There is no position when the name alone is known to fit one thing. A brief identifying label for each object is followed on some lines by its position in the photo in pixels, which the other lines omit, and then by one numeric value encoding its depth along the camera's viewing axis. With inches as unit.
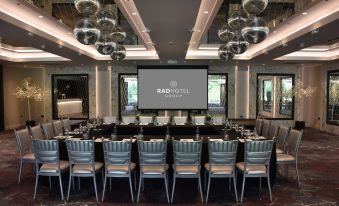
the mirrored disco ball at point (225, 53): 240.8
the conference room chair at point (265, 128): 292.5
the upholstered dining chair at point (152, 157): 176.1
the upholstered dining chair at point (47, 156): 183.9
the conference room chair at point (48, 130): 268.7
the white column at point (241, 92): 511.8
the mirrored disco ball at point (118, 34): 211.5
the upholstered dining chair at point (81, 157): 179.3
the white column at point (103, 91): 518.6
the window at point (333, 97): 459.8
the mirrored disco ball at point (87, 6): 132.2
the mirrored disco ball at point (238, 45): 207.7
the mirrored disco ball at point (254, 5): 125.8
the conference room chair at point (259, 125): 323.6
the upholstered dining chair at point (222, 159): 175.2
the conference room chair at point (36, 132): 237.2
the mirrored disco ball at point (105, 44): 213.6
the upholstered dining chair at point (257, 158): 177.8
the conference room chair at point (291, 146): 210.8
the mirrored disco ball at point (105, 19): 174.4
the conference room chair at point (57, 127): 286.6
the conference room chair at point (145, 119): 338.3
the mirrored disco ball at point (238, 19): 170.2
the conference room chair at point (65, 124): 309.7
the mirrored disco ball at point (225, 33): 209.0
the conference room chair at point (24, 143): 216.5
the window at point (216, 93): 539.2
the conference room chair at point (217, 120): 341.1
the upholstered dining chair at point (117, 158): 177.0
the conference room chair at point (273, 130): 263.8
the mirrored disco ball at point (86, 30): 160.1
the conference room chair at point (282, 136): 241.2
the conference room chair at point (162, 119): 340.8
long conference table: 203.6
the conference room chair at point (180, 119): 344.2
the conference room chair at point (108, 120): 347.9
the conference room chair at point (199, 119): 346.3
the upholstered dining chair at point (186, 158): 174.9
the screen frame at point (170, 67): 492.1
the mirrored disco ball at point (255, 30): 153.6
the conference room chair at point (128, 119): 345.9
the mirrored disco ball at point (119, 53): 249.1
